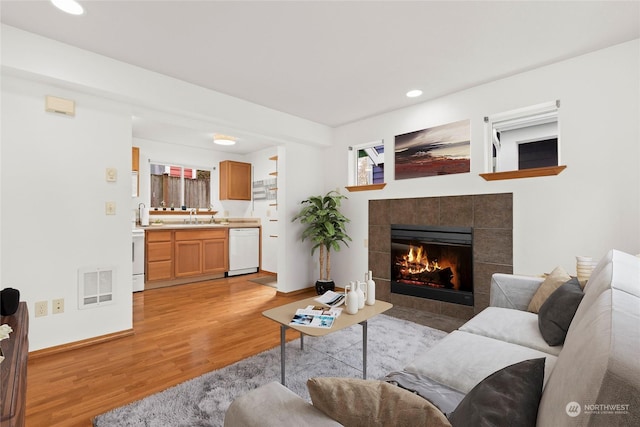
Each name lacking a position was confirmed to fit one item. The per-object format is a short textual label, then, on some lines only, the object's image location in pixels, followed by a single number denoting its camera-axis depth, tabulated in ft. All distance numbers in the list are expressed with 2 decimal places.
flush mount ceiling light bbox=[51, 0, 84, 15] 6.68
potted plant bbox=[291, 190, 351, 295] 14.33
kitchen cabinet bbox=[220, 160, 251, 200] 20.57
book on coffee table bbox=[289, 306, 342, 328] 6.48
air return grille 9.12
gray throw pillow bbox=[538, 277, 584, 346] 5.53
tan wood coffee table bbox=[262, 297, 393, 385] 6.24
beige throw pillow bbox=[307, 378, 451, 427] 2.46
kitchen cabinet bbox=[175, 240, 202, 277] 16.78
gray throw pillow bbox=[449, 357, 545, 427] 2.40
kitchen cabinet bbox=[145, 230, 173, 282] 15.83
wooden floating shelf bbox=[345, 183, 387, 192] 13.92
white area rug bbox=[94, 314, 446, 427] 5.82
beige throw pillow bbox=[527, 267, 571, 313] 7.09
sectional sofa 1.64
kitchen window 18.88
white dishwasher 19.04
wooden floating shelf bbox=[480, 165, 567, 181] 9.30
